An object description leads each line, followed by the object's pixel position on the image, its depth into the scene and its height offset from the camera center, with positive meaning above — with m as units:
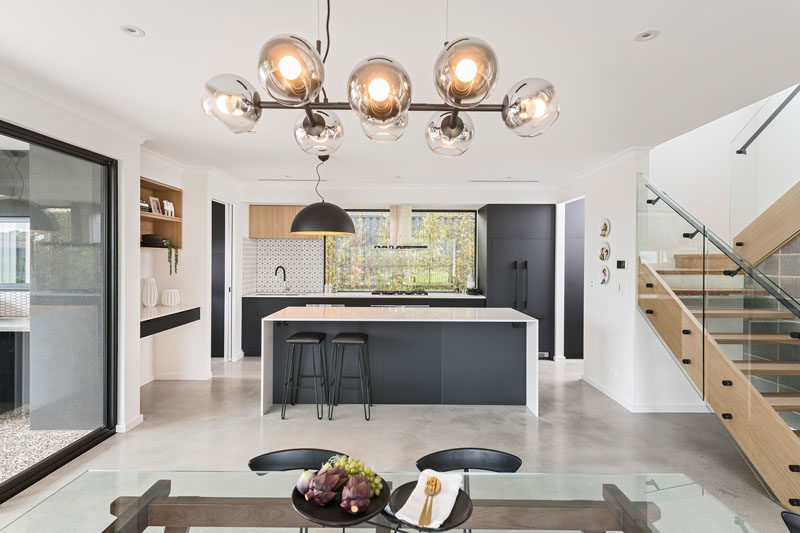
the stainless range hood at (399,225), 7.24 +0.71
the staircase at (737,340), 2.72 -0.55
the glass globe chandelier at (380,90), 1.16 +0.52
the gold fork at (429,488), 1.36 -0.73
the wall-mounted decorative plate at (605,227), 5.03 +0.47
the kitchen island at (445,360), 4.70 -1.02
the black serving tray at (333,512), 1.24 -0.72
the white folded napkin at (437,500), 1.32 -0.76
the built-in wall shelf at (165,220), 5.12 +0.57
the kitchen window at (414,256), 7.65 +0.20
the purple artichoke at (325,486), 1.28 -0.65
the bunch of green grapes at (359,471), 1.33 -0.63
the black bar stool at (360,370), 4.40 -1.10
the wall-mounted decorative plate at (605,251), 5.04 +0.19
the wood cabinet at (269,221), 7.04 +0.75
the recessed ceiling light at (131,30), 2.20 +1.23
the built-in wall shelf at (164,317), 4.25 -0.55
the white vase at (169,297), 5.18 -0.36
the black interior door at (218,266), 6.59 +0.01
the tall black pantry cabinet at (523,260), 6.83 +0.12
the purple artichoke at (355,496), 1.24 -0.66
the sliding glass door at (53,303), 2.87 -0.28
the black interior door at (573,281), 6.89 -0.22
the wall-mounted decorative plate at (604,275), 5.07 -0.09
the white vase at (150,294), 4.99 -0.32
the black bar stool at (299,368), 4.37 -1.07
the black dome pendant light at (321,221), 4.21 +0.46
